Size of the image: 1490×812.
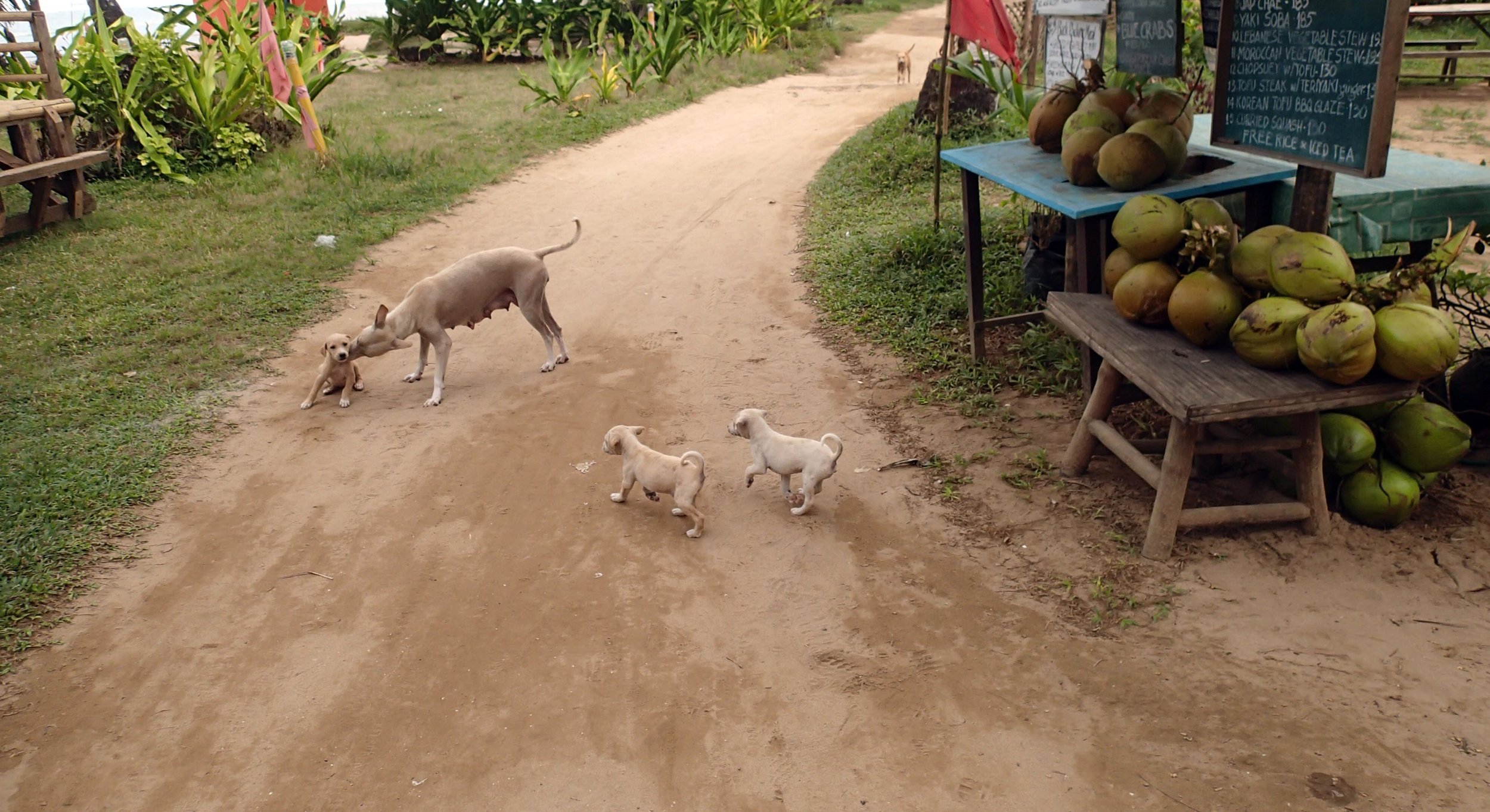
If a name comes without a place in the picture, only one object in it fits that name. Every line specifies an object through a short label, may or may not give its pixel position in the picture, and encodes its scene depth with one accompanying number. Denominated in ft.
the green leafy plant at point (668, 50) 51.26
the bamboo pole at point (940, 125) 22.17
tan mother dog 18.28
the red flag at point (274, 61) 33.63
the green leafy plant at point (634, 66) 49.06
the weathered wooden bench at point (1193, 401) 10.97
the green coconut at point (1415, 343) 10.68
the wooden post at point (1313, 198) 12.77
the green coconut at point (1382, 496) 12.28
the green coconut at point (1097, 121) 15.08
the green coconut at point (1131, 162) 14.10
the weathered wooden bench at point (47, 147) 29.14
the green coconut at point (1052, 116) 16.60
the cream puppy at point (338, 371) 17.85
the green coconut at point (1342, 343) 10.66
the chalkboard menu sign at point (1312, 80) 11.16
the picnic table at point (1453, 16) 35.04
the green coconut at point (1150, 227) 12.75
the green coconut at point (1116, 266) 13.36
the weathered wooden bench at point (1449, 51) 38.68
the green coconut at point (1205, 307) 11.98
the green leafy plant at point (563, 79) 45.39
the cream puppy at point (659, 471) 13.65
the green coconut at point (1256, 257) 11.98
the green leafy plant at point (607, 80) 46.98
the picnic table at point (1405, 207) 13.05
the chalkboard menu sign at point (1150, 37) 15.61
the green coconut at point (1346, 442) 12.39
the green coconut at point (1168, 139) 14.30
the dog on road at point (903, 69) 53.52
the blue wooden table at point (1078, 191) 14.19
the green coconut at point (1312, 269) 11.43
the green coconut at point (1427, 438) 12.34
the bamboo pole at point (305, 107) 33.96
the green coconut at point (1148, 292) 12.64
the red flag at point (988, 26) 22.90
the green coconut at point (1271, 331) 11.32
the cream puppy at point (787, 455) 13.67
